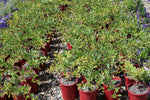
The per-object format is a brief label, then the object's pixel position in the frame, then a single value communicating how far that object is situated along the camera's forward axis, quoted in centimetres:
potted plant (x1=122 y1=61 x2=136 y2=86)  258
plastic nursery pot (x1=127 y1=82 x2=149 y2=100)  253
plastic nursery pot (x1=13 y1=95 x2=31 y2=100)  270
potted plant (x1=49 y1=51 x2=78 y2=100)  282
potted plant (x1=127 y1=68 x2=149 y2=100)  254
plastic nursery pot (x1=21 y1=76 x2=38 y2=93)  301
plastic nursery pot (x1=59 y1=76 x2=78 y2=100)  282
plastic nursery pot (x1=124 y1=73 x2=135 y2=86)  288
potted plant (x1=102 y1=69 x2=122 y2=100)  257
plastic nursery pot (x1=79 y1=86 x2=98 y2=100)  264
